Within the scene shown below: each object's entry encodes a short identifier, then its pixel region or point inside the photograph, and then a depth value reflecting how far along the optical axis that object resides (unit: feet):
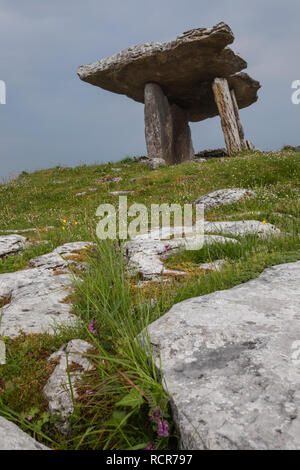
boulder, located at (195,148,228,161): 70.05
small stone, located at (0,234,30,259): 20.90
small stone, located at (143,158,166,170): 54.54
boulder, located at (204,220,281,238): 17.37
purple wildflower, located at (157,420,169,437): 5.58
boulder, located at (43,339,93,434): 7.09
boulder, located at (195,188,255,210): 28.58
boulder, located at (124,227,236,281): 13.85
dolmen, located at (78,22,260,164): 51.72
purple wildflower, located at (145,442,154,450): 5.72
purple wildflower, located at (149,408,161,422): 5.81
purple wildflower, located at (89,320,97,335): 8.90
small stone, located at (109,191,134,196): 42.42
